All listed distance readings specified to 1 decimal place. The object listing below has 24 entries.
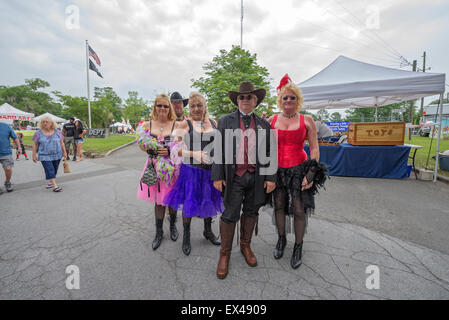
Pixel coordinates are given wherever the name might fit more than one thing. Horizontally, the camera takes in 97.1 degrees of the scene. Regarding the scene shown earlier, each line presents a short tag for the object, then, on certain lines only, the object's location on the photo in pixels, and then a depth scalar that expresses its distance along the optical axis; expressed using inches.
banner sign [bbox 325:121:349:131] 601.3
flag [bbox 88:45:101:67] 686.9
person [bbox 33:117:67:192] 180.5
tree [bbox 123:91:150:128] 1742.1
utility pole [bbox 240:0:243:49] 713.3
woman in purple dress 90.0
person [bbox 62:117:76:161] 344.2
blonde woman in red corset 84.3
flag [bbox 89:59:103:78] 701.3
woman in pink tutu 95.7
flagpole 710.9
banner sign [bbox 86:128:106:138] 847.1
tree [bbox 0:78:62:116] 1920.5
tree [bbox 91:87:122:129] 1448.1
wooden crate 224.4
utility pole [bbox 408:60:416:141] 680.4
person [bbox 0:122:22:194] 180.9
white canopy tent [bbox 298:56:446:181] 201.9
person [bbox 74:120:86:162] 347.6
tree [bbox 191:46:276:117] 727.7
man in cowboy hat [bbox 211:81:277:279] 76.9
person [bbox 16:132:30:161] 364.7
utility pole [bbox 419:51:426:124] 854.2
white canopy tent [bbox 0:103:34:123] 660.1
